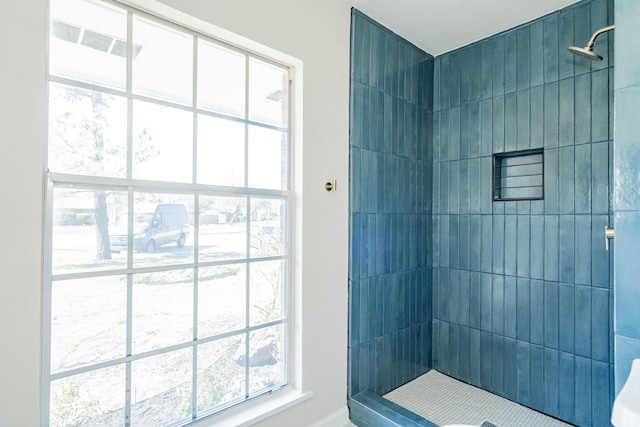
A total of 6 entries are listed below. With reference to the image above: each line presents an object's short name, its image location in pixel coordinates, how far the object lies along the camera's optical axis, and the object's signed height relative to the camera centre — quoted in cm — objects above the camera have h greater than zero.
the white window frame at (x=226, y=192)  114 +10
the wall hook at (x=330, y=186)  190 +17
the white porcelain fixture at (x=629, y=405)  89 -56
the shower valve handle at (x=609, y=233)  143 -7
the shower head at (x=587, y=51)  162 +83
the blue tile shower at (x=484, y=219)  190 -2
